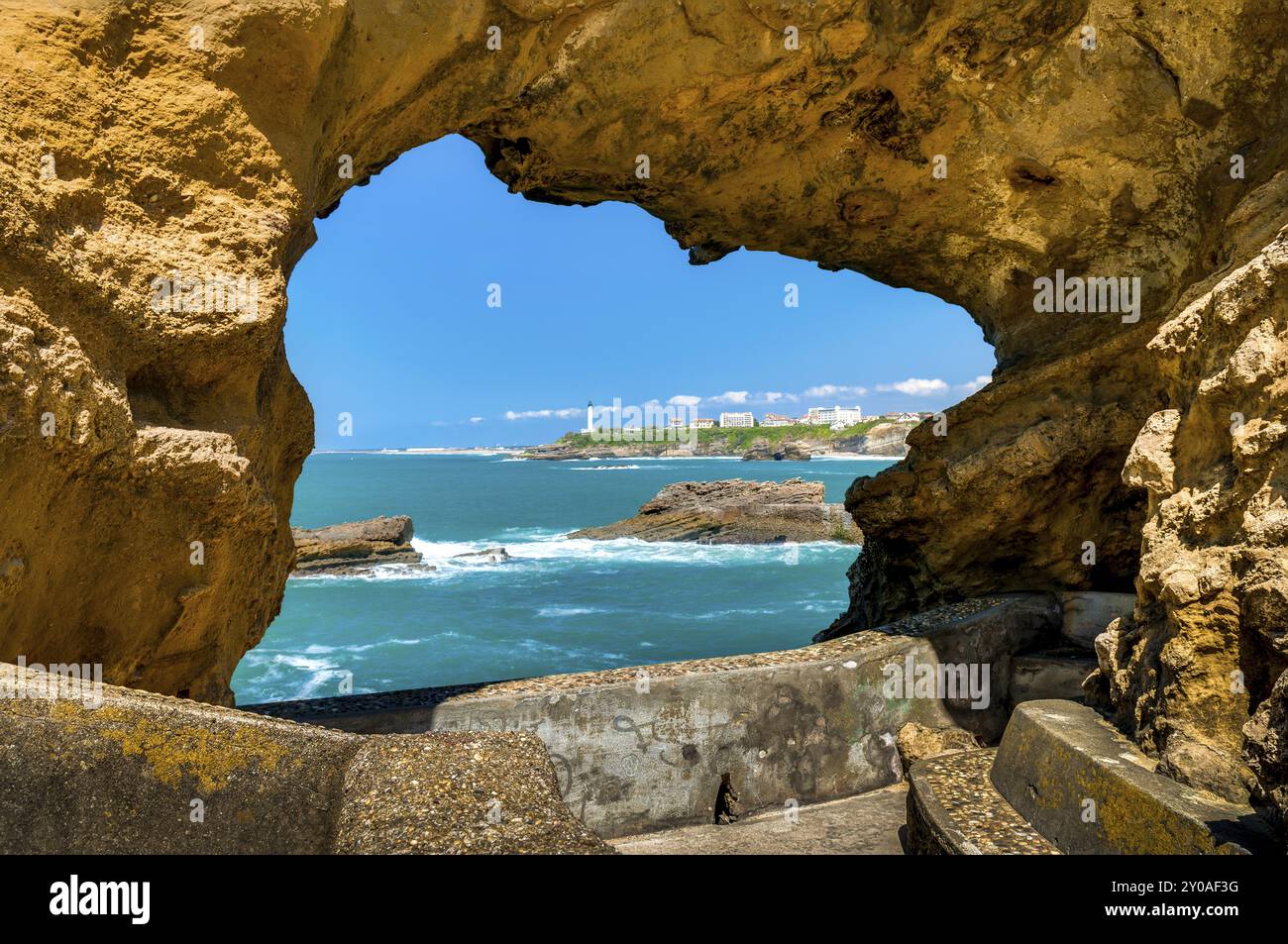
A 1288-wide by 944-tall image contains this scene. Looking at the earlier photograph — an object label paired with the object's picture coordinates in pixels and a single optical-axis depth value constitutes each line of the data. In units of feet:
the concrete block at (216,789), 9.03
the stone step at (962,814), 19.45
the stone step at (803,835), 25.93
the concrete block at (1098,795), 15.75
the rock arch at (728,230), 16.37
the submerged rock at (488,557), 120.37
